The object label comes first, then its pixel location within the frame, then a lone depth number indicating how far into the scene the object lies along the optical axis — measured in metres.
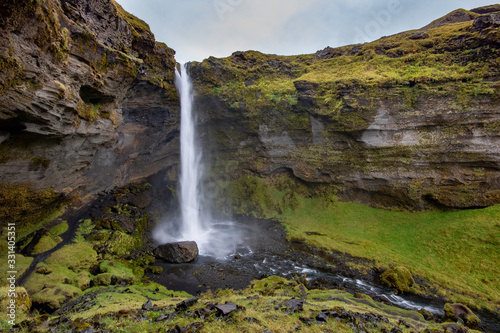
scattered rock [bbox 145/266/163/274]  17.31
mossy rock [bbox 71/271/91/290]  13.90
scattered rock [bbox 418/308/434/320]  12.88
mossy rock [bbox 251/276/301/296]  14.14
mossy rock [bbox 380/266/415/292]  16.56
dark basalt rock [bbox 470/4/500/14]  34.72
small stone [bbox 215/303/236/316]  8.64
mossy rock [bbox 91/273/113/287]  14.48
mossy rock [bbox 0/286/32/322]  8.92
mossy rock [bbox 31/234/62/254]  16.20
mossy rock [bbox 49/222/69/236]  18.60
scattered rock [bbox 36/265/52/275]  14.05
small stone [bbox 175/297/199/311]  9.51
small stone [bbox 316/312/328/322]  9.06
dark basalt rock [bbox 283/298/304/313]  9.84
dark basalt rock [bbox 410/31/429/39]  28.84
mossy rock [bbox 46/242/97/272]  15.68
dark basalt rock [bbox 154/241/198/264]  19.05
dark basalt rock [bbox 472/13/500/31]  22.79
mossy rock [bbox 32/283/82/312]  11.31
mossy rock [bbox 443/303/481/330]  12.49
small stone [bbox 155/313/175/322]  8.31
